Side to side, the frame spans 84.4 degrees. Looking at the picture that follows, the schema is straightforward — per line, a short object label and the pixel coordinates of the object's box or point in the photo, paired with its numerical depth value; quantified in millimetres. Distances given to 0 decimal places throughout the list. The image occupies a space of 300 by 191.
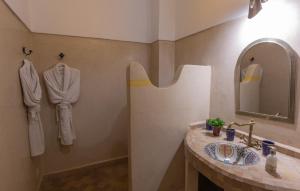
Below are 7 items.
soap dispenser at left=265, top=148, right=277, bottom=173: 1030
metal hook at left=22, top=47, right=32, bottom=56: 1647
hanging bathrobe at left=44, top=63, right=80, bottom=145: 2104
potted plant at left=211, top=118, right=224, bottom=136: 1664
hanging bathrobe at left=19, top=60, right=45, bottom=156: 1503
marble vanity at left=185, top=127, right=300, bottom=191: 913
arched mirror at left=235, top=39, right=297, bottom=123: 1289
